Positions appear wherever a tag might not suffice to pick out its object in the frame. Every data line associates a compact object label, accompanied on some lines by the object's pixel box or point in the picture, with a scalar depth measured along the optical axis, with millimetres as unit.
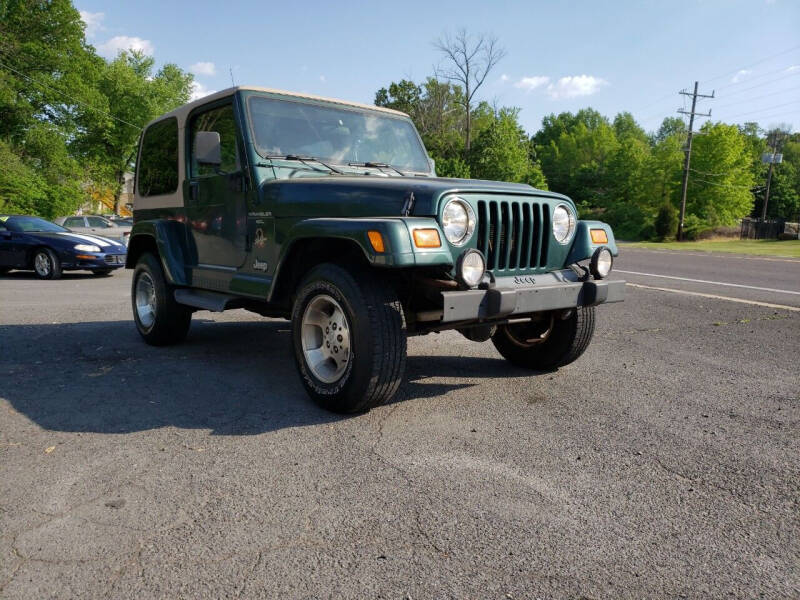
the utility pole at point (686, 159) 42438
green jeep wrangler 3662
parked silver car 19281
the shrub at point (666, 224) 45478
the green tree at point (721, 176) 49375
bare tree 46062
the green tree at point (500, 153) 43688
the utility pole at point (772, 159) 59162
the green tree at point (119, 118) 42719
